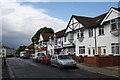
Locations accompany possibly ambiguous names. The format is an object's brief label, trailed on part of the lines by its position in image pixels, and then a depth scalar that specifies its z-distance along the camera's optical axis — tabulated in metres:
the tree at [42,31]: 42.76
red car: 15.98
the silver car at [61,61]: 11.17
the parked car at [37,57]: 19.82
